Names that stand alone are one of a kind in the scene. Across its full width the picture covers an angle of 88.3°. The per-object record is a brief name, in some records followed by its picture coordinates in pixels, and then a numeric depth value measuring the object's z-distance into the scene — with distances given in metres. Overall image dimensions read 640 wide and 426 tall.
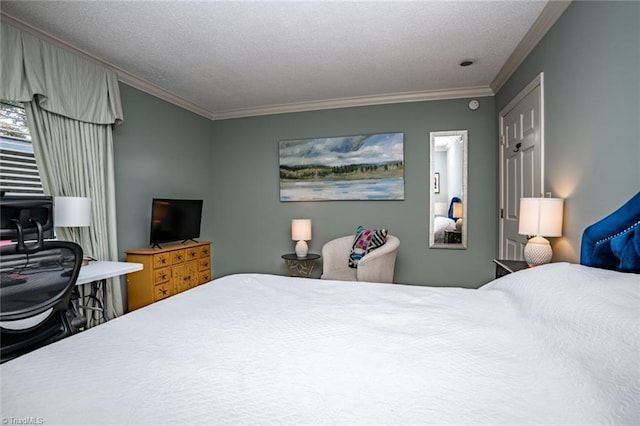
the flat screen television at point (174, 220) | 3.54
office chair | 1.41
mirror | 4.07
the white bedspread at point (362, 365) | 0.69
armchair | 3.33
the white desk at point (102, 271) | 2.30
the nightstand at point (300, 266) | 4.31
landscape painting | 4.23
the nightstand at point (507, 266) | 2.43
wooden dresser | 3.31
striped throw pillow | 3.67
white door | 2.64
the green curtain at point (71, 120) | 2.45
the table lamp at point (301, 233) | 4.27
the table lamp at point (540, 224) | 2.18
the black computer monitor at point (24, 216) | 1.69
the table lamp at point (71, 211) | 2.49
